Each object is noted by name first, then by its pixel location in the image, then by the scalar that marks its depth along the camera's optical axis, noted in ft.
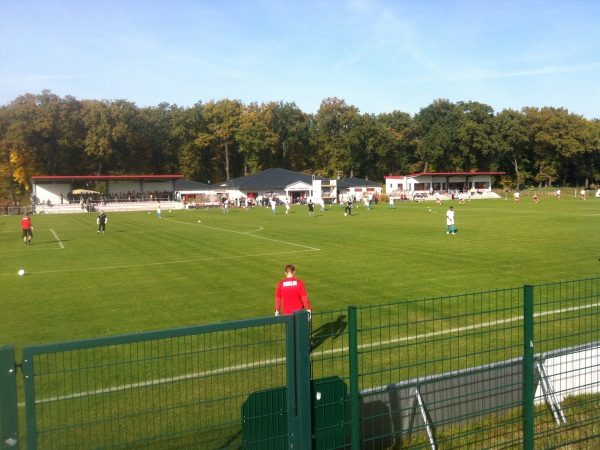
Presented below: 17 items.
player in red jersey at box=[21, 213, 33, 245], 95.71
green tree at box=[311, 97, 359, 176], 345.51
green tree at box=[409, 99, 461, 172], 340.80
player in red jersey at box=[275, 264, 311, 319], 32.30
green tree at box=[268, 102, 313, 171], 353.72
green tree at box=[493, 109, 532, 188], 335.06
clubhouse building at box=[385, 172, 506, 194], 311.88
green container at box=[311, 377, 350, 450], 16.03
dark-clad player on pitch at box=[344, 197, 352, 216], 159.50
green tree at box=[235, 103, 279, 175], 327.47
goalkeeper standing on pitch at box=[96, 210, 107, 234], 116.47
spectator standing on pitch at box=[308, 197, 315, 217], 160.56
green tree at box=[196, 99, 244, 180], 330.13
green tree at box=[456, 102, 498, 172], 337.72
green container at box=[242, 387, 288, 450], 15.55
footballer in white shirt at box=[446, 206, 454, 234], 99.86
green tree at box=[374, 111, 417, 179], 354.74
